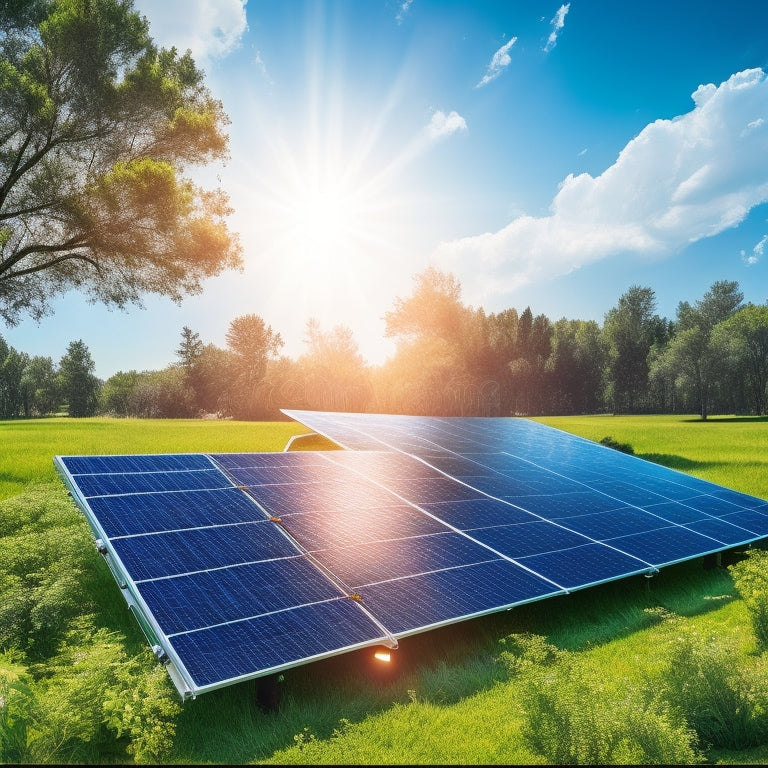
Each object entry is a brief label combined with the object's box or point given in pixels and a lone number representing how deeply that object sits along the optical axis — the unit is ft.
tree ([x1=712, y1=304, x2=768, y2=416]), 244.22
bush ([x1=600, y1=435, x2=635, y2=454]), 96.68
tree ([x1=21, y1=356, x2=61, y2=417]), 345.72
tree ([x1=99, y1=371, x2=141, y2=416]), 321.40
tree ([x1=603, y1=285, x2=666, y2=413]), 311.68
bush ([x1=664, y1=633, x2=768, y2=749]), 18.15
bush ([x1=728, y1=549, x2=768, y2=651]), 25.80
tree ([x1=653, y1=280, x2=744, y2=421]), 227.40
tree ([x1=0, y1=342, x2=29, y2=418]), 330.75
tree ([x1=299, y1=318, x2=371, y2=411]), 222.07
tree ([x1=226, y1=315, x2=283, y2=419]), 259.19
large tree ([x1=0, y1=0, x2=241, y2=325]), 73.36
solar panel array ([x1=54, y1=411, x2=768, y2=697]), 18.65
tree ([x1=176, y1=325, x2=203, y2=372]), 272.31
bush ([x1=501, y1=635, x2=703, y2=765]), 15.66
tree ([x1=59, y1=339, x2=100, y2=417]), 313.73
